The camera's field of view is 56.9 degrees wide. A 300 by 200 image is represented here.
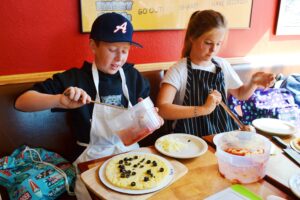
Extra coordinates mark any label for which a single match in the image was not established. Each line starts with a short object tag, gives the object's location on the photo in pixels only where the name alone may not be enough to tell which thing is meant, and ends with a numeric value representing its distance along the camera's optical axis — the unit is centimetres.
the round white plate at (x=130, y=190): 82
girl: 145
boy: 122
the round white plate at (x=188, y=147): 105
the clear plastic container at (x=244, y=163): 89
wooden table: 83
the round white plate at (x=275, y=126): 126
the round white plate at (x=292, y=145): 111
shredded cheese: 108
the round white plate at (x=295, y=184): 82
